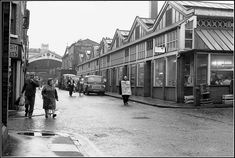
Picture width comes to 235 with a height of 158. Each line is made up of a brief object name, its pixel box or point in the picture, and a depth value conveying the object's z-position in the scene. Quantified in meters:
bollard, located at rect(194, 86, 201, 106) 20.27
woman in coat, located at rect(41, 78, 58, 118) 13.99
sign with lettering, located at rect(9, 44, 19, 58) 15.46
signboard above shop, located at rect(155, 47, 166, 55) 25.30
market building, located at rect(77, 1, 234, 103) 21.83
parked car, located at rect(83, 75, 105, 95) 34.59
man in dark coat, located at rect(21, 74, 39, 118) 13.75
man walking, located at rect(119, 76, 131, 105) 21.53
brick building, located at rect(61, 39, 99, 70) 82.44
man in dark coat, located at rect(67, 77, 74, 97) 31.01
